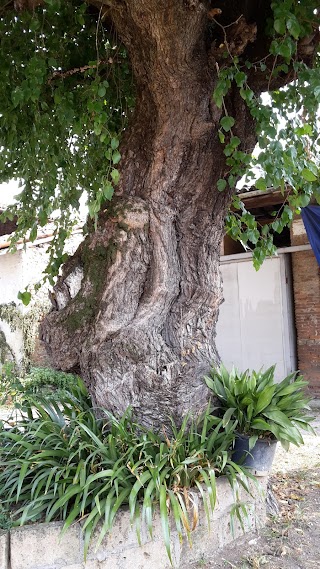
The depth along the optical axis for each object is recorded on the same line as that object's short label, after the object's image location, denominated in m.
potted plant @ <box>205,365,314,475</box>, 3.39
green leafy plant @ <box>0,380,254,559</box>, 2.87
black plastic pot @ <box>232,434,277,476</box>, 3.42
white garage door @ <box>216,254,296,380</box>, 8.26
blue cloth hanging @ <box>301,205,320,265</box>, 6.80
